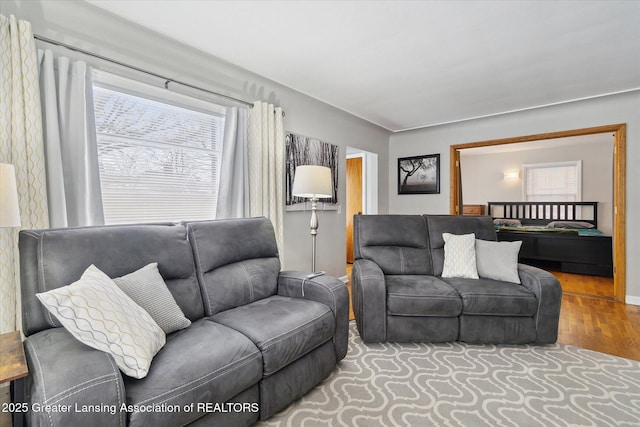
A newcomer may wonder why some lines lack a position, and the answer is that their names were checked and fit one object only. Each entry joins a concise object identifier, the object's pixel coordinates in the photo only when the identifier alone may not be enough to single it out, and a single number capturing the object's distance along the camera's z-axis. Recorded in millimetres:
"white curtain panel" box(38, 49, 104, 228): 1768
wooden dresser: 7504
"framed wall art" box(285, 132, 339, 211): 3375
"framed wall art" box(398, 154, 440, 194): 4891
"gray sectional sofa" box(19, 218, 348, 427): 1020
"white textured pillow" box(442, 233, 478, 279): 2693
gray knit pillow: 1493
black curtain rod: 1782
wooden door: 5543
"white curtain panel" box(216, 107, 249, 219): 2705
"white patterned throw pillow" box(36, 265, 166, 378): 1116
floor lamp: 2564
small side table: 996
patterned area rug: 1604
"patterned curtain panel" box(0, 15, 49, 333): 1616
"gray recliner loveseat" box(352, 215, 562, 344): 2336
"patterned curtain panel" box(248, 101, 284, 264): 2908
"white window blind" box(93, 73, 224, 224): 2104
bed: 4738
